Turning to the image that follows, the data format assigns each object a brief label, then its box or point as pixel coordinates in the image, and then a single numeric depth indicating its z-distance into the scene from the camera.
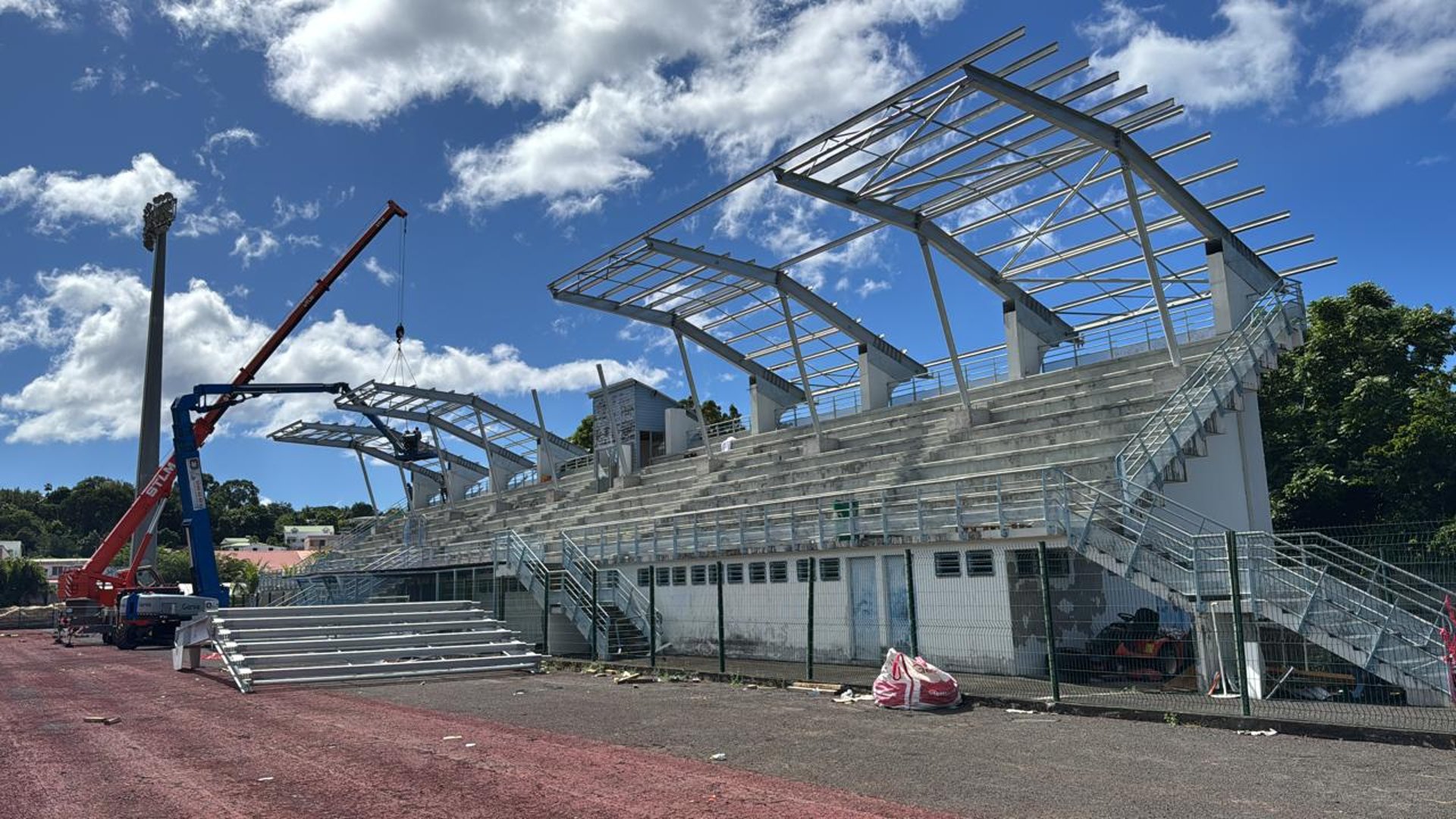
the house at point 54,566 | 90.62
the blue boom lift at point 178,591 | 33.16
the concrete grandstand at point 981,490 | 14.83
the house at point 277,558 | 99.75
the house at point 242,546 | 120.69
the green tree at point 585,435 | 69.38
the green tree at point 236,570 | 81.69
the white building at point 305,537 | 127.12
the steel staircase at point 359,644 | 19.80
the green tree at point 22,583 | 77.06
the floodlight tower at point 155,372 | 58.53
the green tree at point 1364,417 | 29.44
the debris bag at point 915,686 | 13.77
